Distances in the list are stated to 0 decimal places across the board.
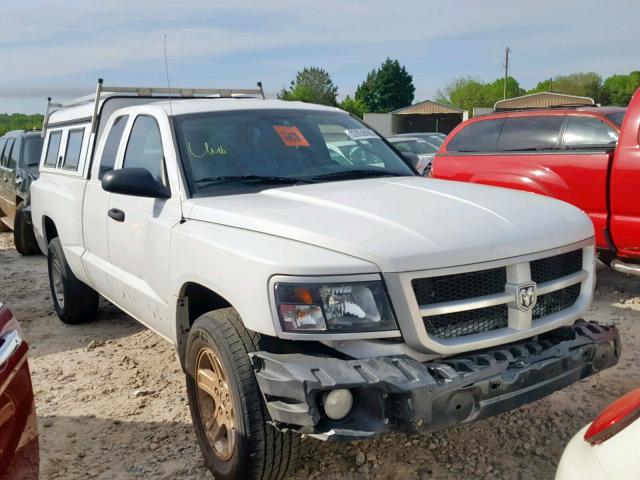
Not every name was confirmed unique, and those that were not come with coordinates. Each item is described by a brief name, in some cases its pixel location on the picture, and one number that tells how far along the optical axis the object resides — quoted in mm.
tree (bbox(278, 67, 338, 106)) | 92375
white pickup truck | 2422
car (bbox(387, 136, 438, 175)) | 14562
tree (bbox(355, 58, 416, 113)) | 89125
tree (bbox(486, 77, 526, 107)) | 87600
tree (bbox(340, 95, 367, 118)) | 66981
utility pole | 66062
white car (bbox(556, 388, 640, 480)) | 1595
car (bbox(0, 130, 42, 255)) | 9258
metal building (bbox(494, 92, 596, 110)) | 44669
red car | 2277
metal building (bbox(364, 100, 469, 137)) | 45125
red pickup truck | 5699
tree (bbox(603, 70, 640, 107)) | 68375
